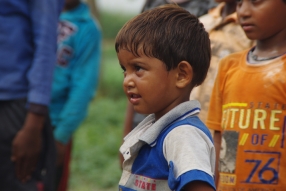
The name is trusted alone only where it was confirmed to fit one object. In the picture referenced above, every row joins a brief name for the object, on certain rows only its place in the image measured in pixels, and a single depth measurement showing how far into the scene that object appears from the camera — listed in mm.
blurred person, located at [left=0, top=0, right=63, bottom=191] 7320
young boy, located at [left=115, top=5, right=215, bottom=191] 4826
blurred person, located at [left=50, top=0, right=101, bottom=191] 10296
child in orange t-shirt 5834
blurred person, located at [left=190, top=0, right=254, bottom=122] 7339
